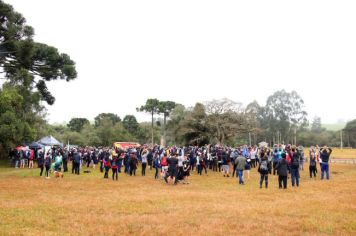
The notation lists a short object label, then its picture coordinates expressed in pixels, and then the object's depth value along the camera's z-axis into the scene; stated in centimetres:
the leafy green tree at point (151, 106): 6588
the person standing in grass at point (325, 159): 1767
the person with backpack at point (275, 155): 1925
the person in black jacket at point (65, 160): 2338
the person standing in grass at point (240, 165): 1689
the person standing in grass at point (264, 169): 1531
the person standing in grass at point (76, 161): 2273
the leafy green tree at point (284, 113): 7200
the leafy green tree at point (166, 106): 6562
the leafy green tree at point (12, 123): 2867
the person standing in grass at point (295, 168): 1598
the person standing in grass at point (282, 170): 1486
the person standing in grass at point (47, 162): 1952
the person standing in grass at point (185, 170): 1795
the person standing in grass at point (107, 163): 1978
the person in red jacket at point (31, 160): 2727
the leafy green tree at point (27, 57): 2906
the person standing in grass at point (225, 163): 2128
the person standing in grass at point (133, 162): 2169
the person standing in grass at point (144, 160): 2178
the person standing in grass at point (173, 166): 1741
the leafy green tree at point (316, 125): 11124
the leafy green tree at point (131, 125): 8331
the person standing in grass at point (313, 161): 1938
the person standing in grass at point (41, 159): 2081
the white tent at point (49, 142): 3539
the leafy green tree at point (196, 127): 5016
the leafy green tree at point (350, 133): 9125
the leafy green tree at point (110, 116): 9059
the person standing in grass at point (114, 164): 1925
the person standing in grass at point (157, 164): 2062
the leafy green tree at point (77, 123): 9178
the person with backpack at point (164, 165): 1834
